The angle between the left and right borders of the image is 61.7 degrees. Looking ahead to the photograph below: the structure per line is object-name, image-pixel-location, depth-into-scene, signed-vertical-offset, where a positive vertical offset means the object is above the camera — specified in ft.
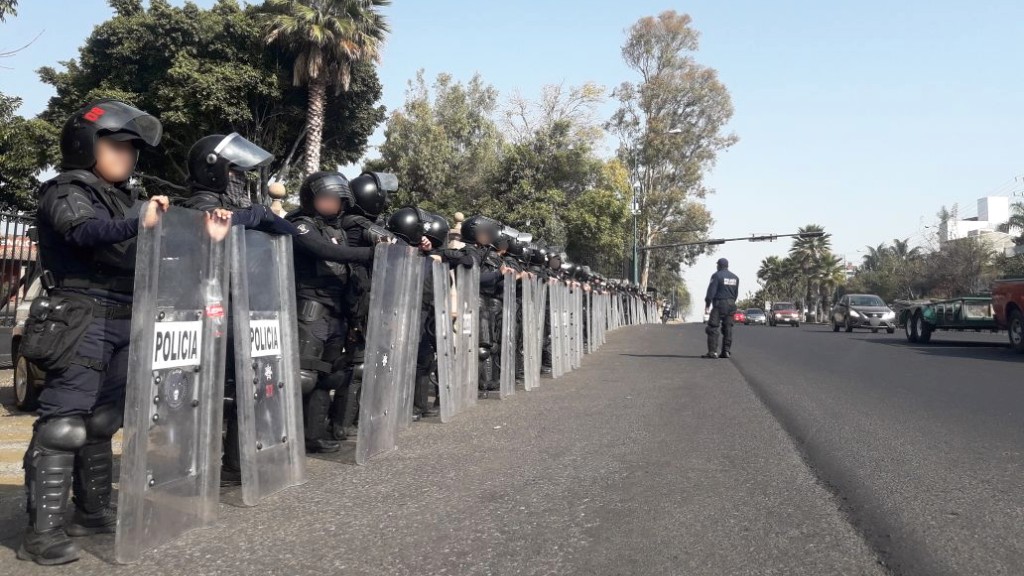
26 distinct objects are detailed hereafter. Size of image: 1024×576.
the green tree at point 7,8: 38.65 +14.47
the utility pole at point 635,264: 152.53 +11.08
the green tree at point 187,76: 84.07 +25.78
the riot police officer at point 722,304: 49.70 +1.26
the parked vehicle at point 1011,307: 53.67 +1.11
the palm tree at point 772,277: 345.53 +20.40
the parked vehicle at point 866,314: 97.04 +1.27
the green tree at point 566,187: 133.49 +23.38
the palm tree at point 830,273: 288.10 +17.62
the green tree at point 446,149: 135.74 +29.49
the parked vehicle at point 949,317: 62.13 +0.57
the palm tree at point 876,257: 325.30 +26.33
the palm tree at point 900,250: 306.76 +27.70
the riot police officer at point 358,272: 19.70 +1.28
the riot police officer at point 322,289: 18.08 +0.84
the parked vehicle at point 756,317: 176.04 +1.77
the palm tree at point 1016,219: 175.42 +21.69
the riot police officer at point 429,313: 24.27 +0.41
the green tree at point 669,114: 155.53 +39.04
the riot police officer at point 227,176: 14.74 +2.68
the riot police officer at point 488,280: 30.25 +1.66
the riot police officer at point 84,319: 11.09 +0.12
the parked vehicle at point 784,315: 155.22 +1.91
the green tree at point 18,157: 52.70 +11.95
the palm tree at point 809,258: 286.87 +23.10
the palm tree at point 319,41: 84.84 +28.66
